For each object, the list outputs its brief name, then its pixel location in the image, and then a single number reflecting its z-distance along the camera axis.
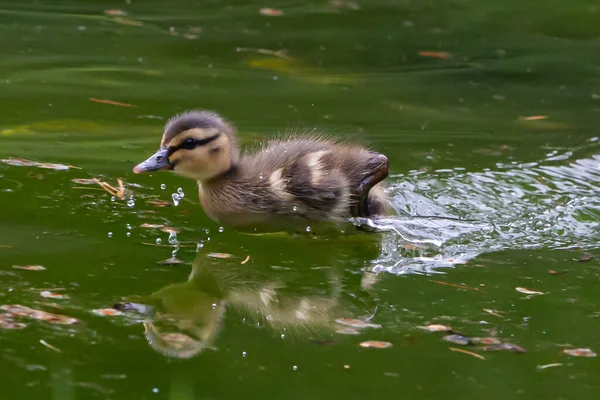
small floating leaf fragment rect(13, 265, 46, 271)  8.61
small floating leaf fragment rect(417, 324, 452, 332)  7.78
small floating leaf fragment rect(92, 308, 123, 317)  7.70
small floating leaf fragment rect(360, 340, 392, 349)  7.43
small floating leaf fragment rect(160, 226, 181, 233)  9.93
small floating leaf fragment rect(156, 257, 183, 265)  9.02
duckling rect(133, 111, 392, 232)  10.16
